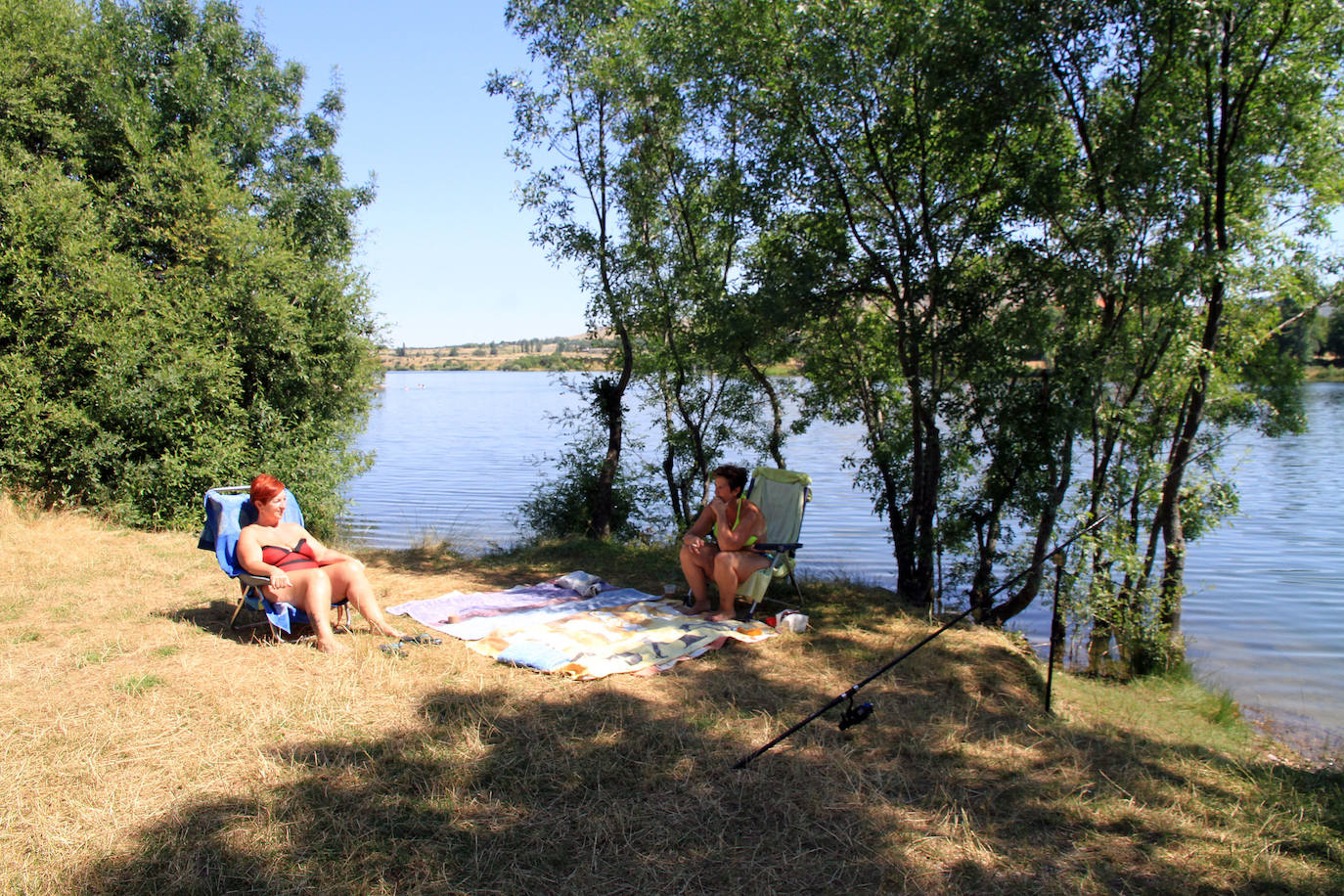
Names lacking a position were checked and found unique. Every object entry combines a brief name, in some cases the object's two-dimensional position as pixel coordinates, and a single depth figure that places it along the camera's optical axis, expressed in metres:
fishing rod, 2.99
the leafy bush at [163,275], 8.08
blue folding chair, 4.21
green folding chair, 5.02
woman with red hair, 4.17
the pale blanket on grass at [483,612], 4.78
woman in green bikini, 4.99
